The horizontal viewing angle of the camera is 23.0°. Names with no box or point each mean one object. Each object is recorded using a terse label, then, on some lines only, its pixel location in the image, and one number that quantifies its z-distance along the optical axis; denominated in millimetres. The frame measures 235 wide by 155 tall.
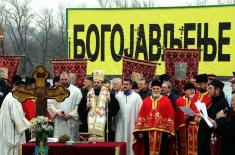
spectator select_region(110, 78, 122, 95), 12266
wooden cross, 8398
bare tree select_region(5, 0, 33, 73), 42500
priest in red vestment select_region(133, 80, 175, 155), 10734
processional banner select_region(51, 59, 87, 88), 15303
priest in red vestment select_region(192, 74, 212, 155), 10720
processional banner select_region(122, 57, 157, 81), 13984
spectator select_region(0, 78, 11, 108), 13405
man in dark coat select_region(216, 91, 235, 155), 7648
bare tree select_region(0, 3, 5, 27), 44931
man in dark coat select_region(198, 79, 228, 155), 9383
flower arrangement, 7961
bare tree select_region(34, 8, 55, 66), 43719
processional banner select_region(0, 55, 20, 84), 14820
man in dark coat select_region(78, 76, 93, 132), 11320
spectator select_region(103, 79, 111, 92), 11319
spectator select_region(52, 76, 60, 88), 13341
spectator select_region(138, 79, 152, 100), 12625
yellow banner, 16391
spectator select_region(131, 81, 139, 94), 12391
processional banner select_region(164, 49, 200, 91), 13691
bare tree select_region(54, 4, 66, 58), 41550
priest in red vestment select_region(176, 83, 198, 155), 11156
